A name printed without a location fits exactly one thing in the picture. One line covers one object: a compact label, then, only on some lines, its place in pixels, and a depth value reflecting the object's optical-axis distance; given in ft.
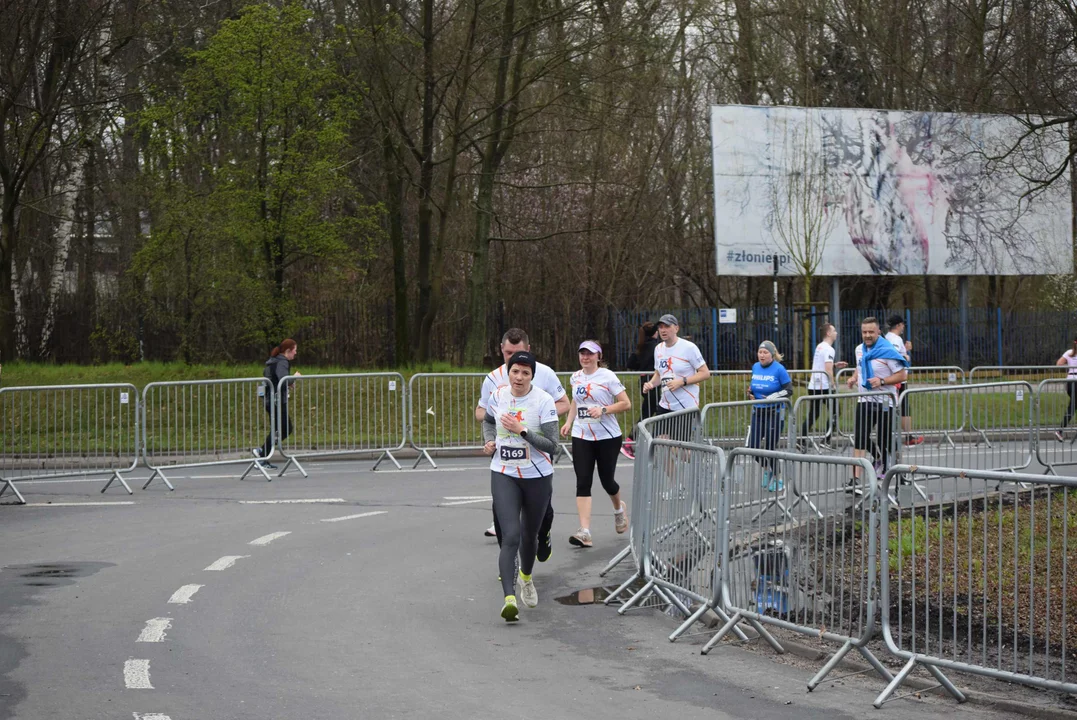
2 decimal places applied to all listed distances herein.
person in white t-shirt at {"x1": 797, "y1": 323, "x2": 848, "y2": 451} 67.76
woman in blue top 46.37
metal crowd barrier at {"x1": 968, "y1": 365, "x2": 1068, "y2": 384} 78.34
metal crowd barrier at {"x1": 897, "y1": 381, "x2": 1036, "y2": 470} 48.96
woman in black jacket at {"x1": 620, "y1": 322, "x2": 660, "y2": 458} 51.88
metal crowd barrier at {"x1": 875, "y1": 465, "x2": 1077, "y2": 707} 21.72
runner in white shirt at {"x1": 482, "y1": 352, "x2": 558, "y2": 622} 30.58
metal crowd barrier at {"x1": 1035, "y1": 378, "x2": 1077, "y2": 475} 52.31
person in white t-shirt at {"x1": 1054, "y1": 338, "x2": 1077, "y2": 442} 54.34
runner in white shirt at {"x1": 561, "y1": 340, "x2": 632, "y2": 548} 38.88
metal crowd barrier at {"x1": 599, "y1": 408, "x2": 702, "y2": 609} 32.45
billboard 111.14
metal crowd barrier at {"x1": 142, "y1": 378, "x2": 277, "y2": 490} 58.80
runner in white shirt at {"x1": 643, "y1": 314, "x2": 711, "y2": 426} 43.98
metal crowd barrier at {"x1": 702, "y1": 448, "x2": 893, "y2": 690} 24.16
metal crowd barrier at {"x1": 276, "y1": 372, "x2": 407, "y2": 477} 63.77
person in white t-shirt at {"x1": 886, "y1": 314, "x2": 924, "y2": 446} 48.66
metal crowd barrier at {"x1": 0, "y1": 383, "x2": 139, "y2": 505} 56.65
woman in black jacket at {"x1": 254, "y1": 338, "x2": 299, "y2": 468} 60.54
